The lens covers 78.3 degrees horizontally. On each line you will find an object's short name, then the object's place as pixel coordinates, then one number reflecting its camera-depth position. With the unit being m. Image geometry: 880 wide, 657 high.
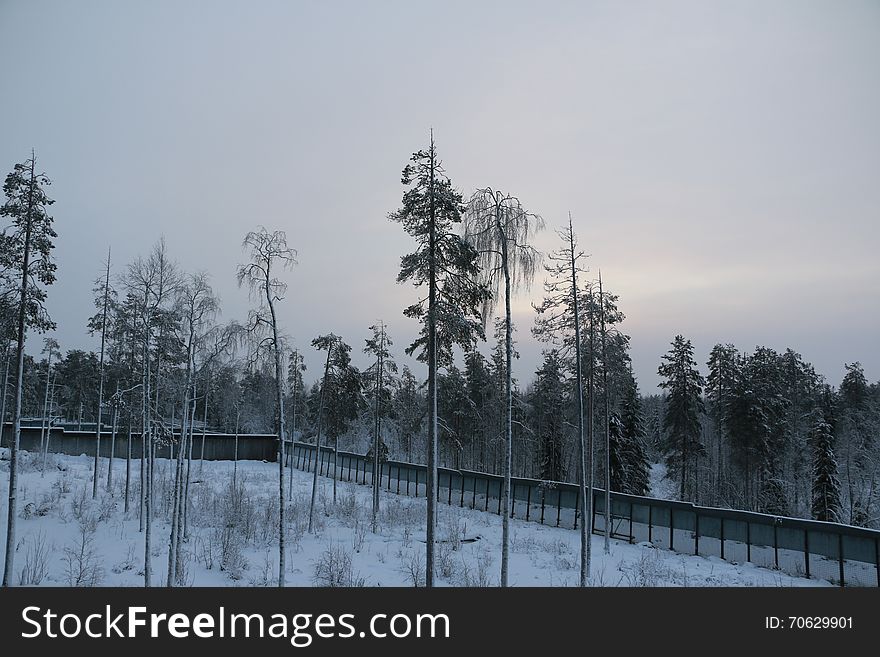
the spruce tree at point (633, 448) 42.59
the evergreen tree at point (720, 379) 43.19
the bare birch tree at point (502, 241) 15.98
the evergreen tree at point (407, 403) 30.45
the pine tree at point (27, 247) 16.88
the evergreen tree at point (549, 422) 44.22
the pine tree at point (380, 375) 29.95
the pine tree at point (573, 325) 19.39
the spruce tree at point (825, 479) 35.59
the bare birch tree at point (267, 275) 16.72
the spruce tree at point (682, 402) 40.31
